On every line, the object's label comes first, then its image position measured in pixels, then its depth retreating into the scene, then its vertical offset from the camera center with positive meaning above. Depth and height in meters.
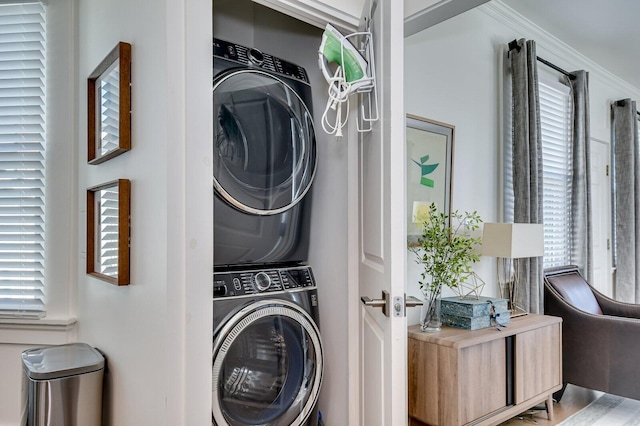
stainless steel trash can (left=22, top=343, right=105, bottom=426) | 1.68 -0.70
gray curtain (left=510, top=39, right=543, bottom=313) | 3.03 +0.44
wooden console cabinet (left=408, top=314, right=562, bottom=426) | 2.04 -0.81
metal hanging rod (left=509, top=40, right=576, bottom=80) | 3.13 +1.24
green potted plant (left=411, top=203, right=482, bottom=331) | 2.35 -0.24
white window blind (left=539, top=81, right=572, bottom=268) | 3.70 +0.40
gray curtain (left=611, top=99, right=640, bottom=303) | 4.54 +0.15
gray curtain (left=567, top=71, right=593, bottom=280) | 3.74 +0.29
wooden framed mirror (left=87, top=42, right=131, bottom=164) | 1.65 +0.47
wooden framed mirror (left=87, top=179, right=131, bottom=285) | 1.64 -0.07
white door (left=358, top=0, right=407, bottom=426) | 1.37 -0.01
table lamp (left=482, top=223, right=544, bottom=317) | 2.56 -0.16
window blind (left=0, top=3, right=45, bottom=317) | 2.29 +0.33
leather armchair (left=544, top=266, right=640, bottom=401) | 2.69 -0.85
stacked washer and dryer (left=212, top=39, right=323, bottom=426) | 1.63 -0.12
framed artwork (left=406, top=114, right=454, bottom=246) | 2.55 +0.29
